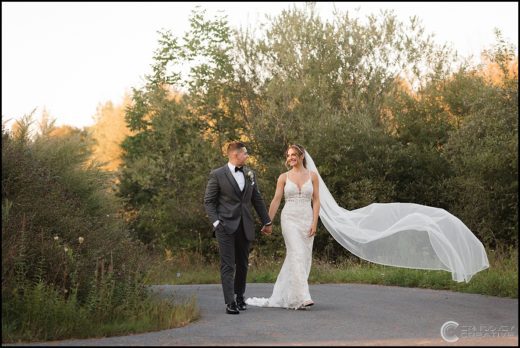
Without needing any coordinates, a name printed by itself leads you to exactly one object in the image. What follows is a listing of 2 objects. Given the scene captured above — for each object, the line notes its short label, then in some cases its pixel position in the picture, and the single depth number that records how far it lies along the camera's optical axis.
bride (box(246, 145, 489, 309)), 11.36
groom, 10.55
